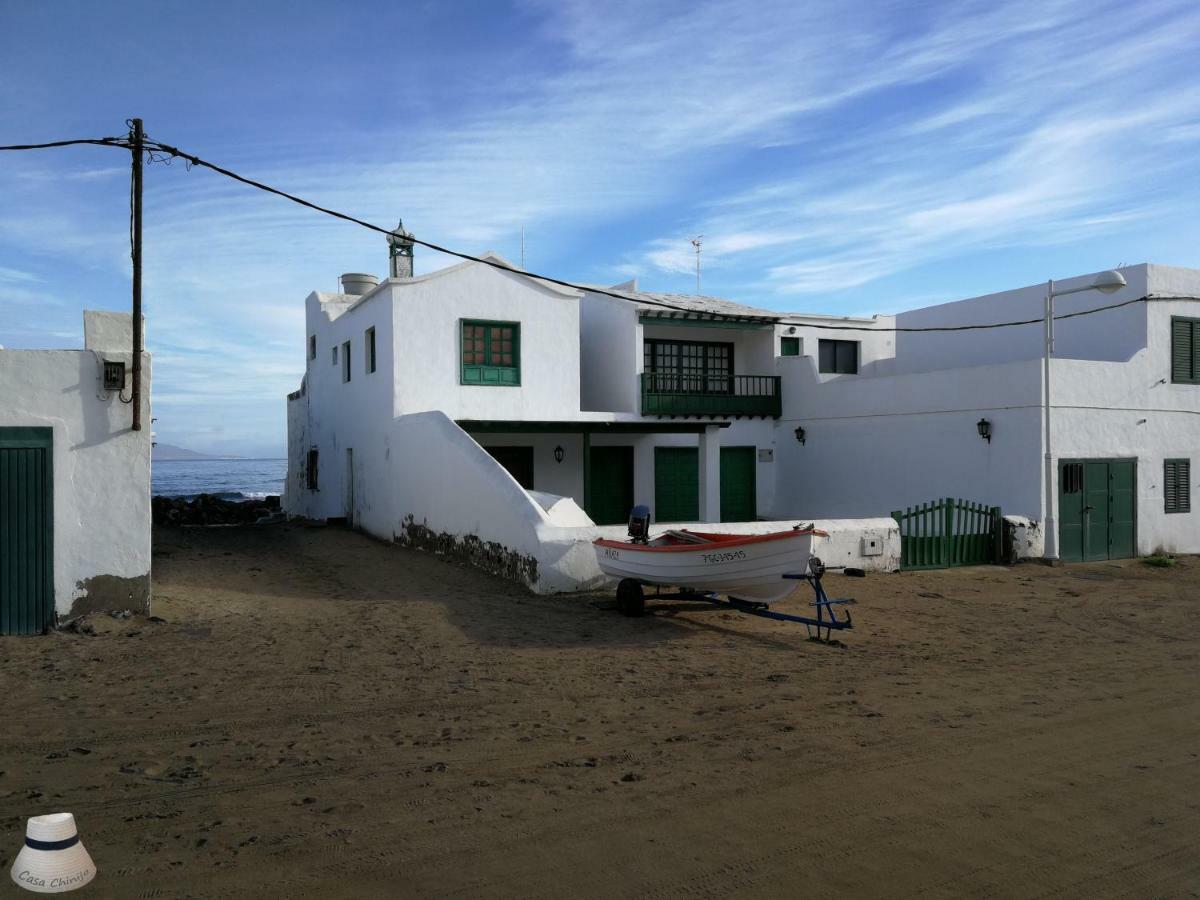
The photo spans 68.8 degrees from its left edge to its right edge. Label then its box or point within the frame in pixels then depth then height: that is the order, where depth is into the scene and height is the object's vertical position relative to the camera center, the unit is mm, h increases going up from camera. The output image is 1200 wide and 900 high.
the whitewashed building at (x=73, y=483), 9641 -413
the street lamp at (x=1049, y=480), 16500 -713
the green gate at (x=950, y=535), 15289 -1650
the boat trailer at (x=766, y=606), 9609 -1921
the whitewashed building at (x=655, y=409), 17141 +839
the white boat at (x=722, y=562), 9688 -1370
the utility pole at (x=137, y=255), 10051 +2250
